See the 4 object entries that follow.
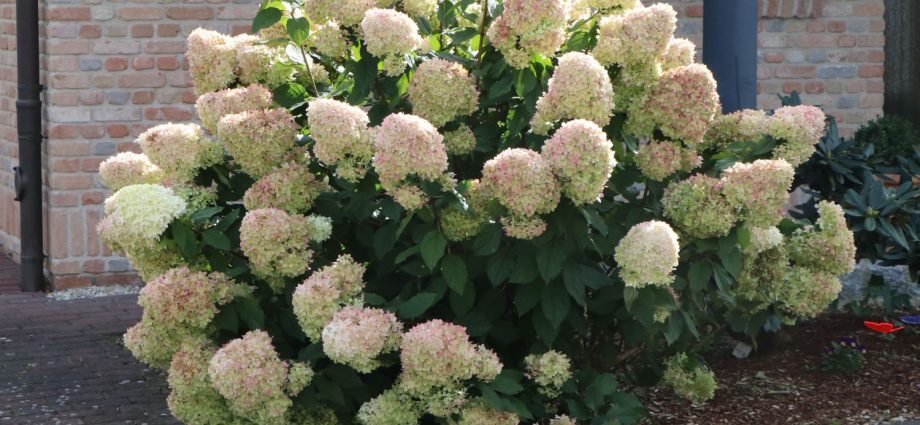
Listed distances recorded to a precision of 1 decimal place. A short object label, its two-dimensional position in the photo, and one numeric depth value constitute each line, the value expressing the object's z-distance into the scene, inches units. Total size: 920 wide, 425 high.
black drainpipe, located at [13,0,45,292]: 290.7
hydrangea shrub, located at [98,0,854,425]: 144.3
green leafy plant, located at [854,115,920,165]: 264.7
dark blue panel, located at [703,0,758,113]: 201.5
